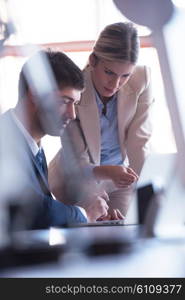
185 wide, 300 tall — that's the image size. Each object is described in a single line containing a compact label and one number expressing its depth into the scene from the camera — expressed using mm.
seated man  1921
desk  1798
